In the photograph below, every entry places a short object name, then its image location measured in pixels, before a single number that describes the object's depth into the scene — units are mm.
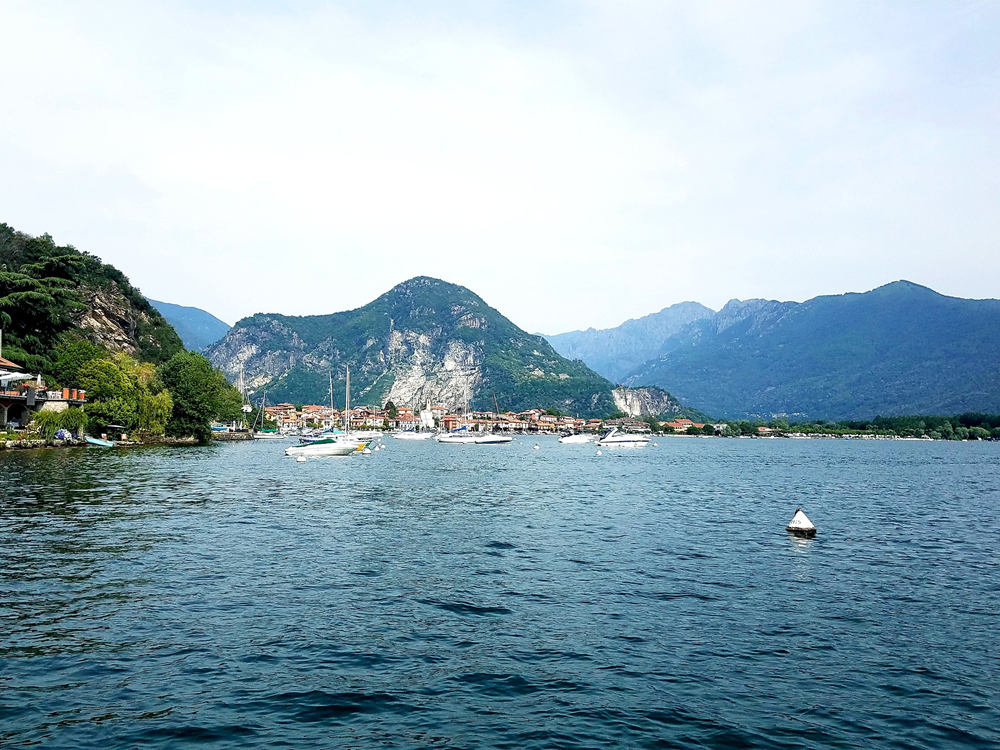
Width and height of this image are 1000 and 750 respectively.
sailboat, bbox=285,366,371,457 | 83362
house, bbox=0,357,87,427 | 77875
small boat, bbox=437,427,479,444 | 159100
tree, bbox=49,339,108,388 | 87875
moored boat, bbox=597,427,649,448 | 150312
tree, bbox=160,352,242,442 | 97625
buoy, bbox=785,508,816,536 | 29109
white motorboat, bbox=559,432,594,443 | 174400
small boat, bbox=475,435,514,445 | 152325
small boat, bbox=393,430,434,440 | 194250
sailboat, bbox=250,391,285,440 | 169875
